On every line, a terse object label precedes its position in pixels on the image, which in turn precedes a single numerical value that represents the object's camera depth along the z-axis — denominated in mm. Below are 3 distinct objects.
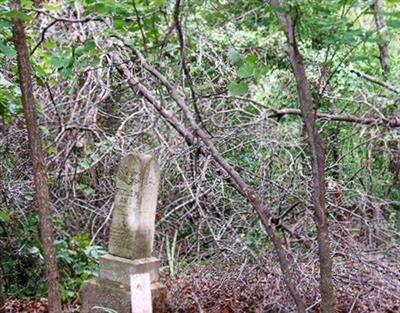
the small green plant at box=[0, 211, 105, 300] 5969
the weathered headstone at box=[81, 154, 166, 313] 4789
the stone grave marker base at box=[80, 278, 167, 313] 4707
